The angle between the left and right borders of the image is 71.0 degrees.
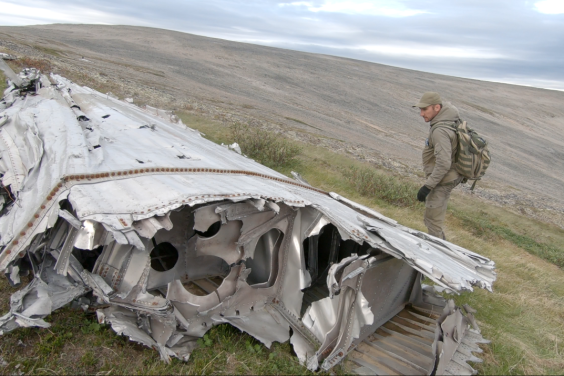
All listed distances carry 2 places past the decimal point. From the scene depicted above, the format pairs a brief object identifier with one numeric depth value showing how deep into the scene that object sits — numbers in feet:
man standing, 18.17
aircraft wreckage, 10.69
